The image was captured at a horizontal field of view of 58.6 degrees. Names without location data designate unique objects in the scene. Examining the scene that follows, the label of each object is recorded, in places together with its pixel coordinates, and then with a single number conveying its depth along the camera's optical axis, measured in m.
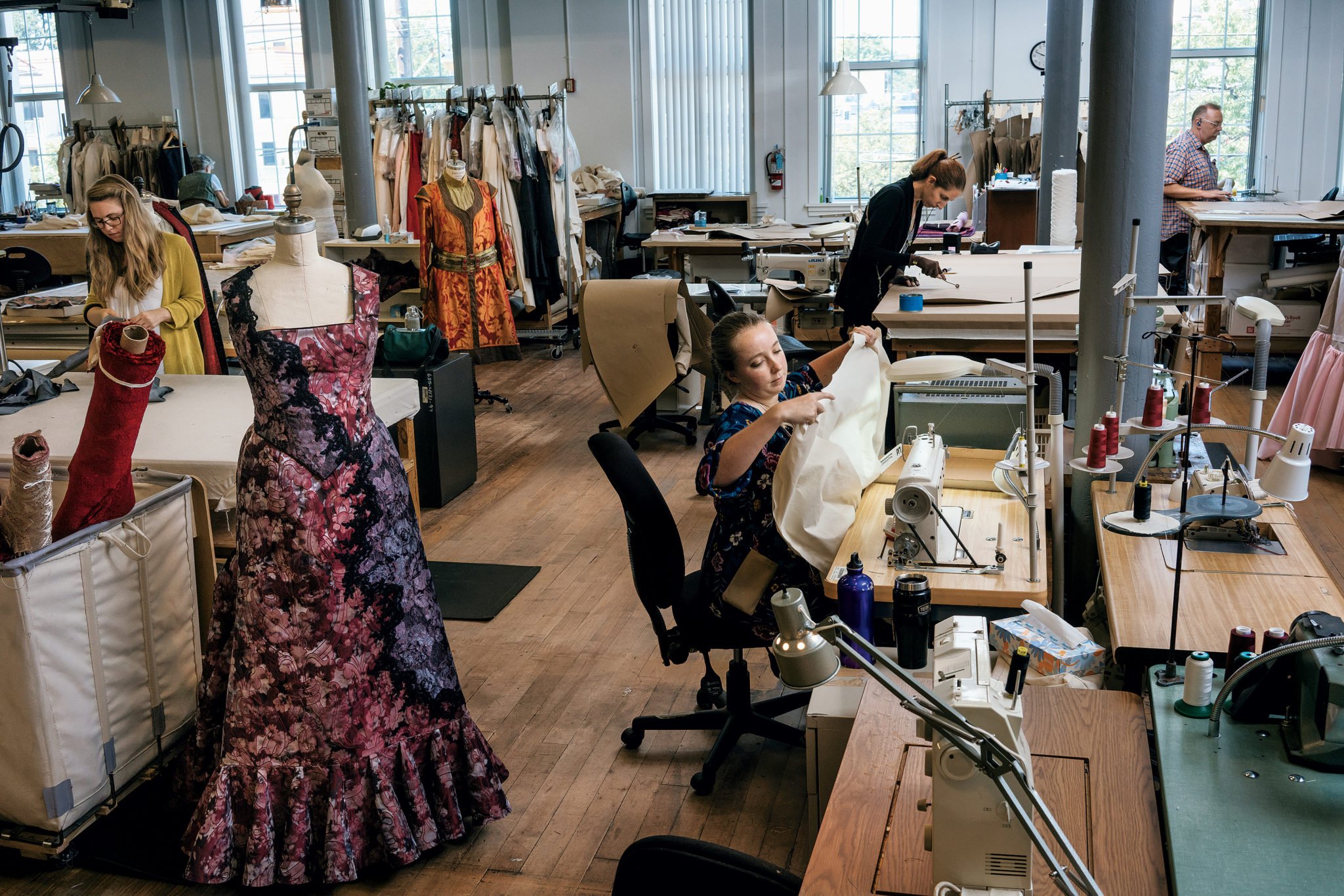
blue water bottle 2.48
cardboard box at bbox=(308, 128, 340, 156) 8.00
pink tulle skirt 5.13
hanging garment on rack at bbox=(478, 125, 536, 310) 7.77
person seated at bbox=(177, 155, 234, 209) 9.60
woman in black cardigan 4.79
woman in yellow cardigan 3.95
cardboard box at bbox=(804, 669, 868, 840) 2.45
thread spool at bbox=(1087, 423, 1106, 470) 2.77
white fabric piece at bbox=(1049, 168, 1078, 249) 6.79
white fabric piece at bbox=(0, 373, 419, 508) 3.40
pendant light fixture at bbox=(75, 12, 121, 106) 10.62
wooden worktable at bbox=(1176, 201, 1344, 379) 6.47
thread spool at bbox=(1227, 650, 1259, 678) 1.93
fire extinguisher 10.59
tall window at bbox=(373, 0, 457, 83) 11.30
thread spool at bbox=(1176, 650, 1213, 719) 1.92
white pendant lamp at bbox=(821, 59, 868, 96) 8.70
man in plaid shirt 8.45
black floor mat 4.19
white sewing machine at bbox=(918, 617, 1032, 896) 1.49
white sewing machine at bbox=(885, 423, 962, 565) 2.56
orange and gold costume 6.84
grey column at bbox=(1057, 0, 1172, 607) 3.14
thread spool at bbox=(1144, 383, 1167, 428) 2.75
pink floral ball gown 2.53
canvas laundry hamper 2.55
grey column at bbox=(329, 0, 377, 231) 6.80
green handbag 5.21
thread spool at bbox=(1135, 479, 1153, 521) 2.78
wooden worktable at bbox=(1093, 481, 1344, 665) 2.23
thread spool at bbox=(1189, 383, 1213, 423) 2.80
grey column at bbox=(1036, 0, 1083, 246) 7.29
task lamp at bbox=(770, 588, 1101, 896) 1.15
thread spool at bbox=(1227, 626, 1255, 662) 2.00
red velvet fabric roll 2.60
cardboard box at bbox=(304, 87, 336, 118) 8.14
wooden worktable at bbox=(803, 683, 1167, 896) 1.65
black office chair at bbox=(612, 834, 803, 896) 1.40
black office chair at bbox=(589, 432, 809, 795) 2.85
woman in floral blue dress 2.79
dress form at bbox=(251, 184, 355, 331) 2.66
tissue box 2.29
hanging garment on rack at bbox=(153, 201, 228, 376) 4.32
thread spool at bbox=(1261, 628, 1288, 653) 1.93
